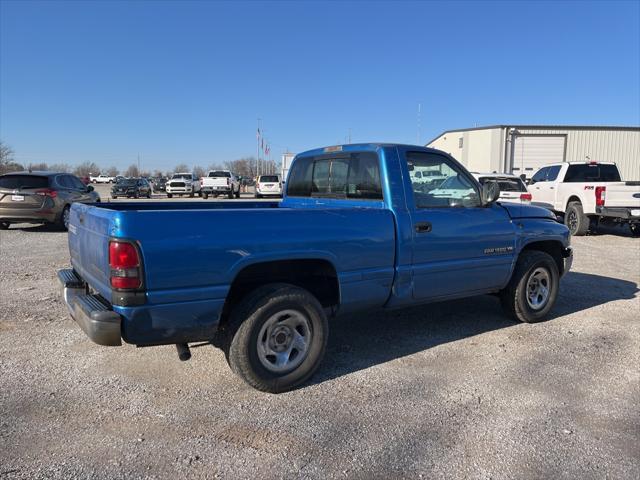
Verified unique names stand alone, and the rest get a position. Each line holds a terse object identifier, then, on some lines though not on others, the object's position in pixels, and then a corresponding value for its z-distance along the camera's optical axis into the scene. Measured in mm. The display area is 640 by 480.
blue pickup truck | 3254
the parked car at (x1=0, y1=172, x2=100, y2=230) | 12664
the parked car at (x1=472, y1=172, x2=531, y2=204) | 14445
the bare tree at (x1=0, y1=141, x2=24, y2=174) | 63212
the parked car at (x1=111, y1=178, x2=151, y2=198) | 38156
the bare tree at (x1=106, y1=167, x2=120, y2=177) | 135312
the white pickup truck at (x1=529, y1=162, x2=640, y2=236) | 12742
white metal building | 32719
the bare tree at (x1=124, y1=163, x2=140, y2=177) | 126975
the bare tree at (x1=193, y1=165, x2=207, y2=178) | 124625
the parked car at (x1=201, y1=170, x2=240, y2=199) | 33781
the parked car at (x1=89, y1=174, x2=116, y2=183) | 88062
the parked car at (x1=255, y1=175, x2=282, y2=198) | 33031
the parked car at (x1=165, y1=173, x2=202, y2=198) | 36281
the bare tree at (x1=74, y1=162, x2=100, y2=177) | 127362
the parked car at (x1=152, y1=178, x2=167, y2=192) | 50969
